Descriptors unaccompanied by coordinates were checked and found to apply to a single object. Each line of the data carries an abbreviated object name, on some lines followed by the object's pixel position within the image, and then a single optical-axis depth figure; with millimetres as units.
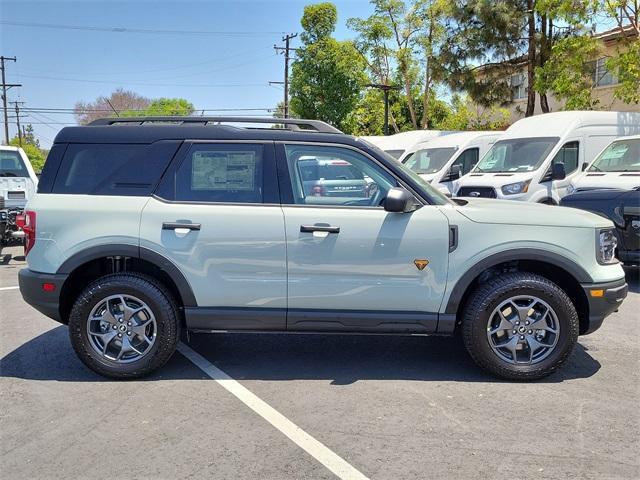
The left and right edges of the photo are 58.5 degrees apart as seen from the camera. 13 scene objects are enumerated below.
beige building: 22375
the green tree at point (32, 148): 49281
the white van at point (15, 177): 10906
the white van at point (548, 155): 10477
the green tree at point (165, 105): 57612
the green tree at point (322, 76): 29641
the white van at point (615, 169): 9117
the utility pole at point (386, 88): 24617
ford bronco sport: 4254
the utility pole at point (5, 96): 53288
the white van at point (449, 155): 14211
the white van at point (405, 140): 17703
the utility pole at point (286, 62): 42256
